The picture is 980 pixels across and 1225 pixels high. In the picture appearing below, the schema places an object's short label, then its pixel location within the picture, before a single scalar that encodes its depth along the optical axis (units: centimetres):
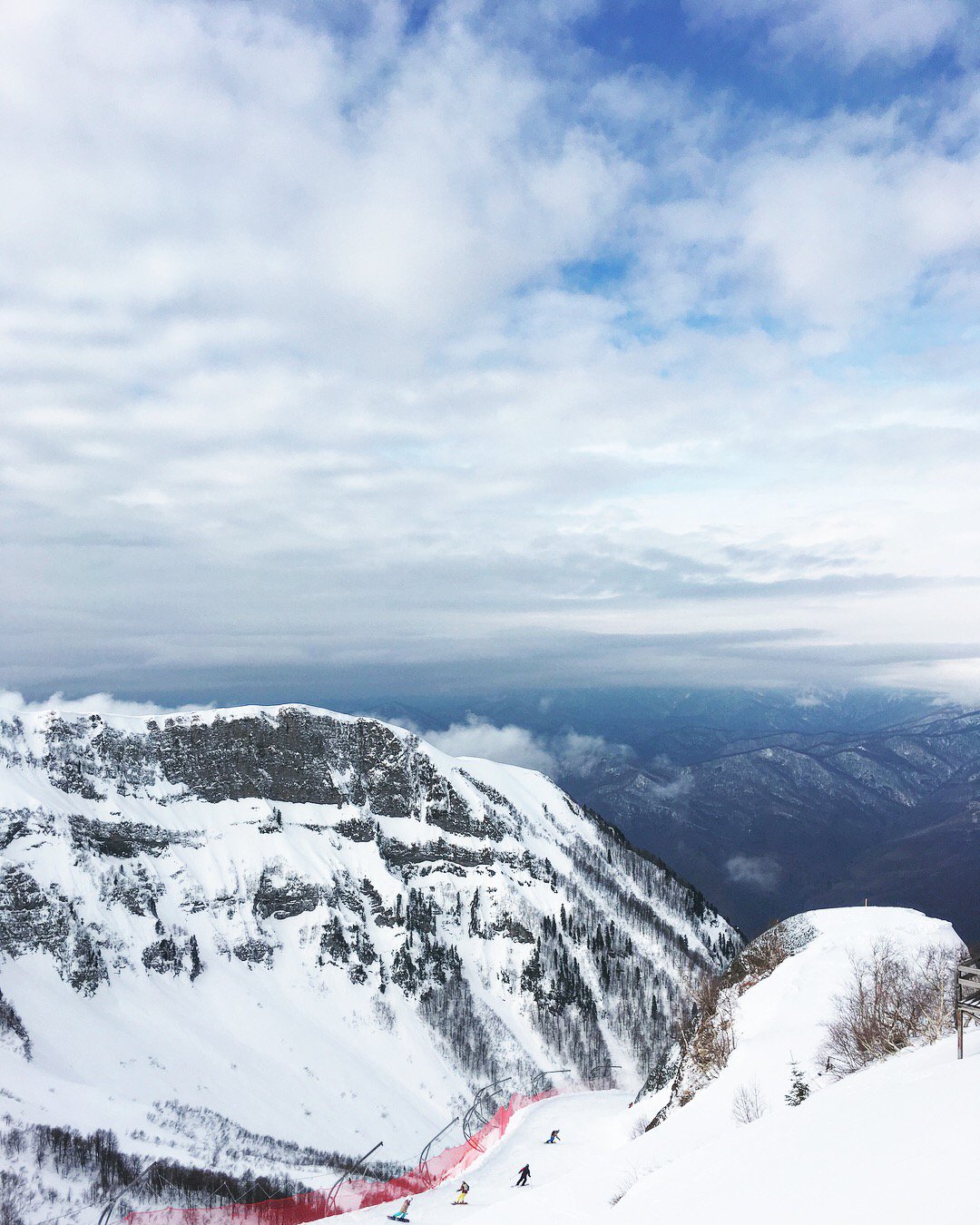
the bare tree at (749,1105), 3697
